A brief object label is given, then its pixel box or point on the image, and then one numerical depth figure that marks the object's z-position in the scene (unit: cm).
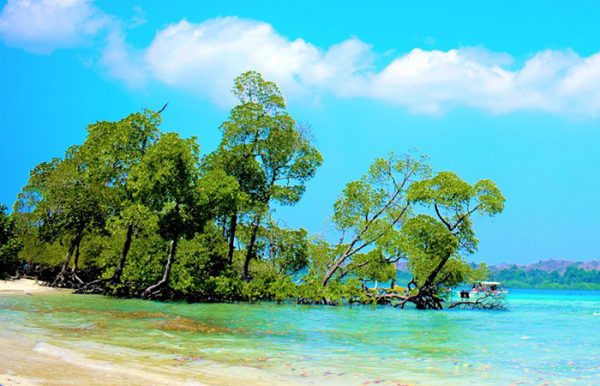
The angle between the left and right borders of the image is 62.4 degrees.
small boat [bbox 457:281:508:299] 6472
